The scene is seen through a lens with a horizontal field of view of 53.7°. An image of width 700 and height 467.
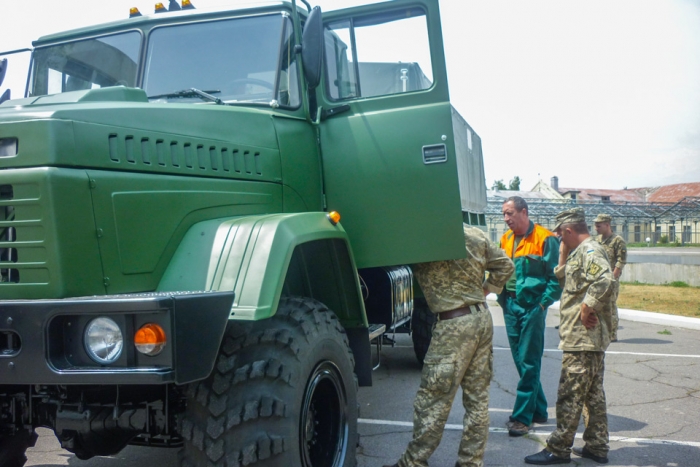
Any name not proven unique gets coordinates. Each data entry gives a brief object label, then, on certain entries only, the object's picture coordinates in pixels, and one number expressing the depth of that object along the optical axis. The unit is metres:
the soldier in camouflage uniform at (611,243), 9.59
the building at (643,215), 39.34
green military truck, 2.78
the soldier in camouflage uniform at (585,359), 4.51
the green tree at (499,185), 93.40
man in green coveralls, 5.20
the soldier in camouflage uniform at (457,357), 4.04
